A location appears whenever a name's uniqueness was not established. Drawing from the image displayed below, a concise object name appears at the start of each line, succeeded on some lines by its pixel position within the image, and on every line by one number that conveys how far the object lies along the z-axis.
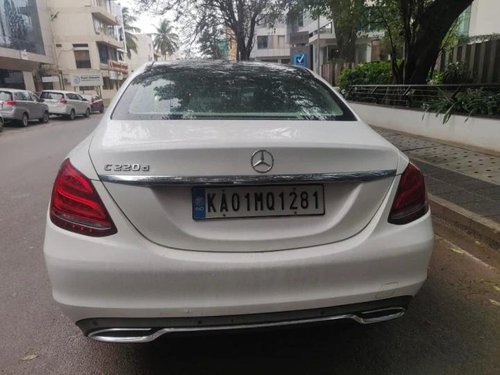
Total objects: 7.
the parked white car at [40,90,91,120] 24.14
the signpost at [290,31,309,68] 15.14
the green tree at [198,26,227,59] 25.17
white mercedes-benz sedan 1.87
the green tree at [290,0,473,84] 10.25
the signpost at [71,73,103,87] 40.34
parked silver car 18.33
